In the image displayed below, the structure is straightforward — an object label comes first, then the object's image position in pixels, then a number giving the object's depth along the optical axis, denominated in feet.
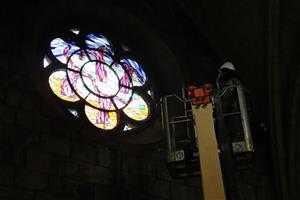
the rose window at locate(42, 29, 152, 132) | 20.29
